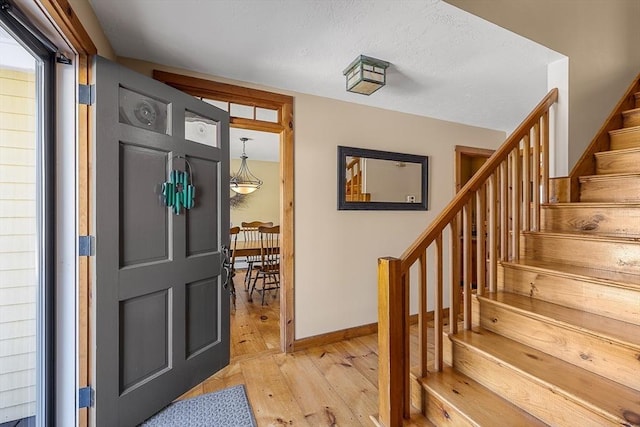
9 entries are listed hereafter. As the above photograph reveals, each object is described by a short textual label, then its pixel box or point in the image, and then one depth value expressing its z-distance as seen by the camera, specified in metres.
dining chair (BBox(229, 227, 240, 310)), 4.01
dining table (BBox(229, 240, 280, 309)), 4.12
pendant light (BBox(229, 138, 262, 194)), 5.41
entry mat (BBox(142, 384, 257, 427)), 1.73
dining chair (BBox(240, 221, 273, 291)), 4.62
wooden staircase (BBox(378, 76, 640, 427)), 1.24
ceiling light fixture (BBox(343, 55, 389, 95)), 2.10
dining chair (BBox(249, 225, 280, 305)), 3.94
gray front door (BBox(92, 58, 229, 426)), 1.58
